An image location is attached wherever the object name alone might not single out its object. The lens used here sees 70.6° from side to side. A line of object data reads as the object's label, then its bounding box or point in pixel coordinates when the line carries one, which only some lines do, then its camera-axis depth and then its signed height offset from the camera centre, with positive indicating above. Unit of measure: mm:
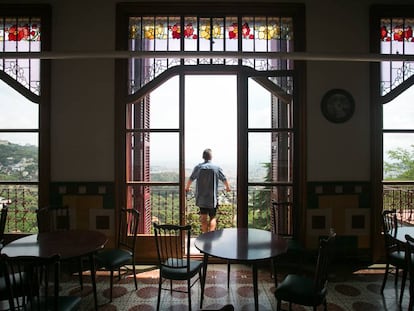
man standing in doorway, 4969 -488
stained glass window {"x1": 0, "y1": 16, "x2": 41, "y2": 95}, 4277 +1678
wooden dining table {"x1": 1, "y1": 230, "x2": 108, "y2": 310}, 2701 -868
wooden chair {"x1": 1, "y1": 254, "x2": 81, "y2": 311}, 2041 -932
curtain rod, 3332 +1181
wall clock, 4273 +754
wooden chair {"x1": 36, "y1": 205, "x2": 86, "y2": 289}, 3597 -845
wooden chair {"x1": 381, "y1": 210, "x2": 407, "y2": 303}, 3168 -1033
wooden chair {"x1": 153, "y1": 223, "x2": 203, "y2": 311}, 2867 -1123
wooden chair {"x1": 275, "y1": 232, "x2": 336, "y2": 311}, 2383 -1128
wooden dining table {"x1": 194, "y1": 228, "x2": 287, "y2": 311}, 2689 -889
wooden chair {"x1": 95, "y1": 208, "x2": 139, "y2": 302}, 3188 -1114
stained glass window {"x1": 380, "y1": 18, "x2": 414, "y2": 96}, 4316 +1646
